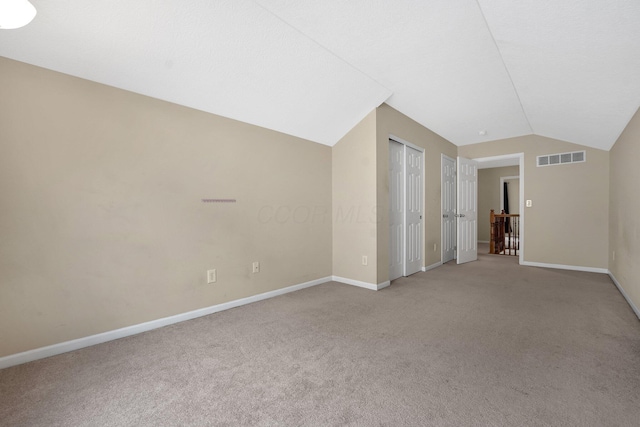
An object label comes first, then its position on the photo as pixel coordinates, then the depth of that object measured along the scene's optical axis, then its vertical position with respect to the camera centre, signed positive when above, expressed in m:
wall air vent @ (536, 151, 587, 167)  4.73 +0.84
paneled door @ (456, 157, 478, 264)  5.45 -0.04
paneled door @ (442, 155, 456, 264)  5.40 +0.00
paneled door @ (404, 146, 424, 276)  4.41 +0.00
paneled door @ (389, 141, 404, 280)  4.12 +0.01
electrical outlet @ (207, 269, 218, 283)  2.87 -0.64
